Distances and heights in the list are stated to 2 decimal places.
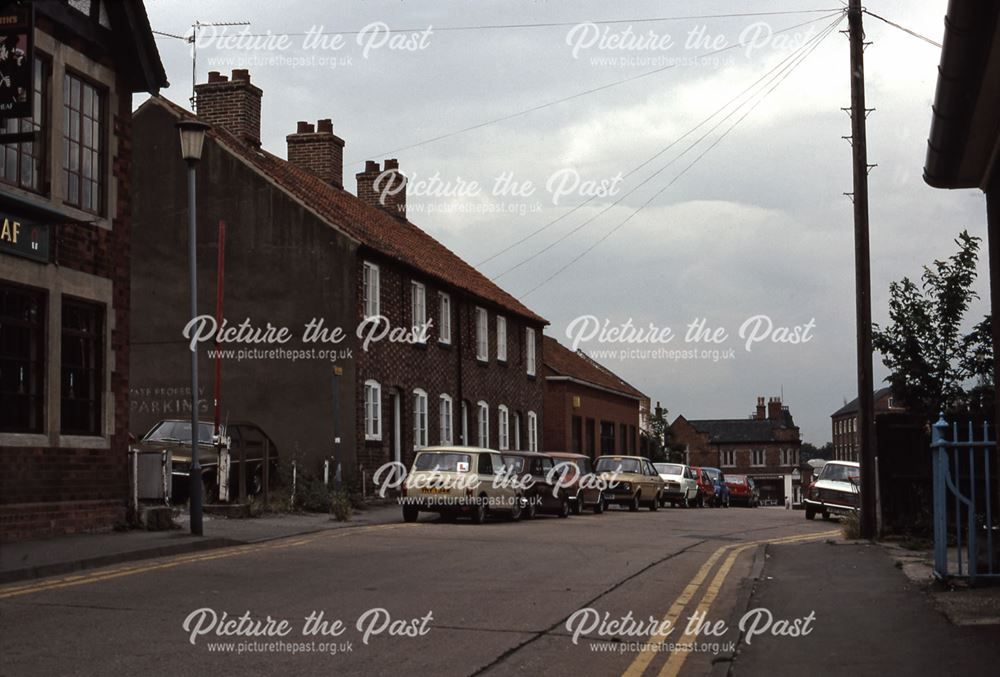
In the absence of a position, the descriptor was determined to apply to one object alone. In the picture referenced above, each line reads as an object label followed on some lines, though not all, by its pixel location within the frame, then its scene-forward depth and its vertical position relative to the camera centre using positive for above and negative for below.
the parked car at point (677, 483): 43.21 -1.56
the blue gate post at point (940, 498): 11.88 -0.60
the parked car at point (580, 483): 30.55 -1.07
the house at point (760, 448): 121.00 -1.04
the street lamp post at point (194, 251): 18.47 +2.87
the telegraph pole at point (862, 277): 20.09 +2.57
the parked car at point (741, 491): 61.50 -2.60
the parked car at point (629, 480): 35.12 -1.17
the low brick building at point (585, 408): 51.78 +1.37
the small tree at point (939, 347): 19.23 +1.34
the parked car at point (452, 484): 24.41 -0.85
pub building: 17.52 +2.52
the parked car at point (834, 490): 32.84 -1.40
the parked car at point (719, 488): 52.22 -2.12
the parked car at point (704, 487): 47.66 -1.89
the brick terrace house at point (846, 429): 123.38 +0.76
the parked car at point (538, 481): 27.31 -0.91
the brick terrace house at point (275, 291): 31.94 +3.88
